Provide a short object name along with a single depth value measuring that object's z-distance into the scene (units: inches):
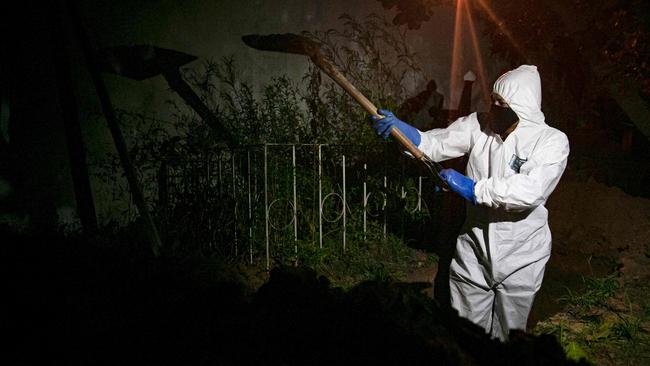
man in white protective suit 114.2
